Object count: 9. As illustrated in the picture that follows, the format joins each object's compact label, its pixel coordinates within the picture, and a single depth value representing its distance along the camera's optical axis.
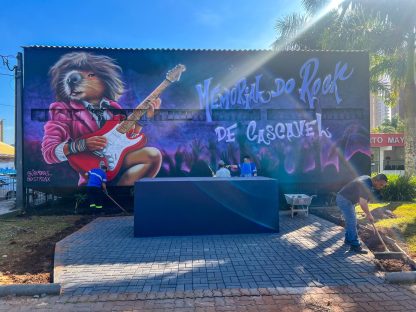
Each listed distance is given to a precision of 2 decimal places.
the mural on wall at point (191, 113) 11.73
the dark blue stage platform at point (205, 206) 7.93
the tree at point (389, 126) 54.41
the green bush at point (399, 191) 12.47
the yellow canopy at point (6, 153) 21.29
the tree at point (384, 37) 13.20
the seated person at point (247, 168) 11.37
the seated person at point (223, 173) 10.52
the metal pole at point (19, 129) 11.70
